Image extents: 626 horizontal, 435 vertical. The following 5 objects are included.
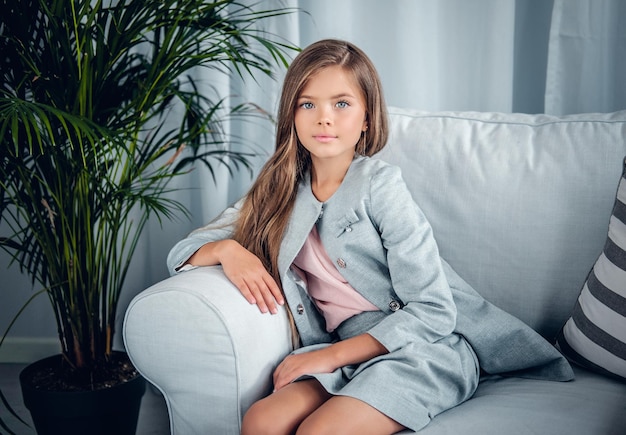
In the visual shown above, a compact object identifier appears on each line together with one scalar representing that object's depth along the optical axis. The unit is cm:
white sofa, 112
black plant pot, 157
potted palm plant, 139
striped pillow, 119
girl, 113
